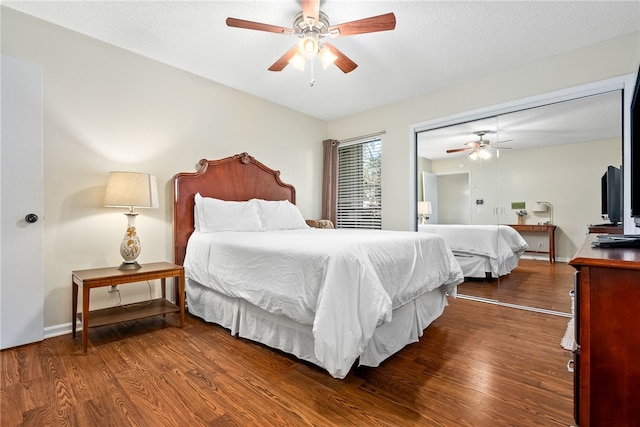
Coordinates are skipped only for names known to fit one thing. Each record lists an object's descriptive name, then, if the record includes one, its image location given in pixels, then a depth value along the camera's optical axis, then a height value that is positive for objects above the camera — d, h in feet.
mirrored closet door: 9.77 +1.24
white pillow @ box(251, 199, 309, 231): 11.55 -0.06
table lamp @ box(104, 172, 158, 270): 8.20 +0.51
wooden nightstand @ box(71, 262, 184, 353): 7.15 -1.89
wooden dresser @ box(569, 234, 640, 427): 3.13 -1.38
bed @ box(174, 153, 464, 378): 5.52 -1.46
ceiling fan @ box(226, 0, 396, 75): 6.86 +4.41
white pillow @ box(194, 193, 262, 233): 10.24 -0.05
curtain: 15.96 +1.78
